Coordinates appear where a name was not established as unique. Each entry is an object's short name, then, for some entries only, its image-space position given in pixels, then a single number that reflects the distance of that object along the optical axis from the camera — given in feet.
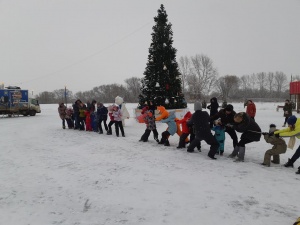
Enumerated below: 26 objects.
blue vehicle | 83.20
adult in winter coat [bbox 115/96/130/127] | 48.70
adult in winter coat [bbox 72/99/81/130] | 46.50
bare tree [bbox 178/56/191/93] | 227.10
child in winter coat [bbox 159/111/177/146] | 30.46
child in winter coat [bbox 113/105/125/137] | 37.55
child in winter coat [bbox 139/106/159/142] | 32.55
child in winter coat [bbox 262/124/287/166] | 21.34
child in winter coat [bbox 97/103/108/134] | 42.16
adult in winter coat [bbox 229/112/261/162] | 22.61
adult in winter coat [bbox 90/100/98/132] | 44.94
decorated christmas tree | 57.00
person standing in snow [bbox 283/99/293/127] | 51.31
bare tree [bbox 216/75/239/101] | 245.24
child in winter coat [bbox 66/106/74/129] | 48.77
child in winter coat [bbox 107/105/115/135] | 39.10
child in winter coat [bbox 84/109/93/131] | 45.88
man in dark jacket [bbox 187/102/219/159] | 24.22
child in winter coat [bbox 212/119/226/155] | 25.57
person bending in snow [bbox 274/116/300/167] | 20.17
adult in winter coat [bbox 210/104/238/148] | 24.85
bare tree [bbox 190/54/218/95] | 214.28
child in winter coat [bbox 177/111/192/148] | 28.34
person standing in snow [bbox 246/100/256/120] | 42.67
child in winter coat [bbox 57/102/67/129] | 49.62
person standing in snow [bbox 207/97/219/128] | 40.47
